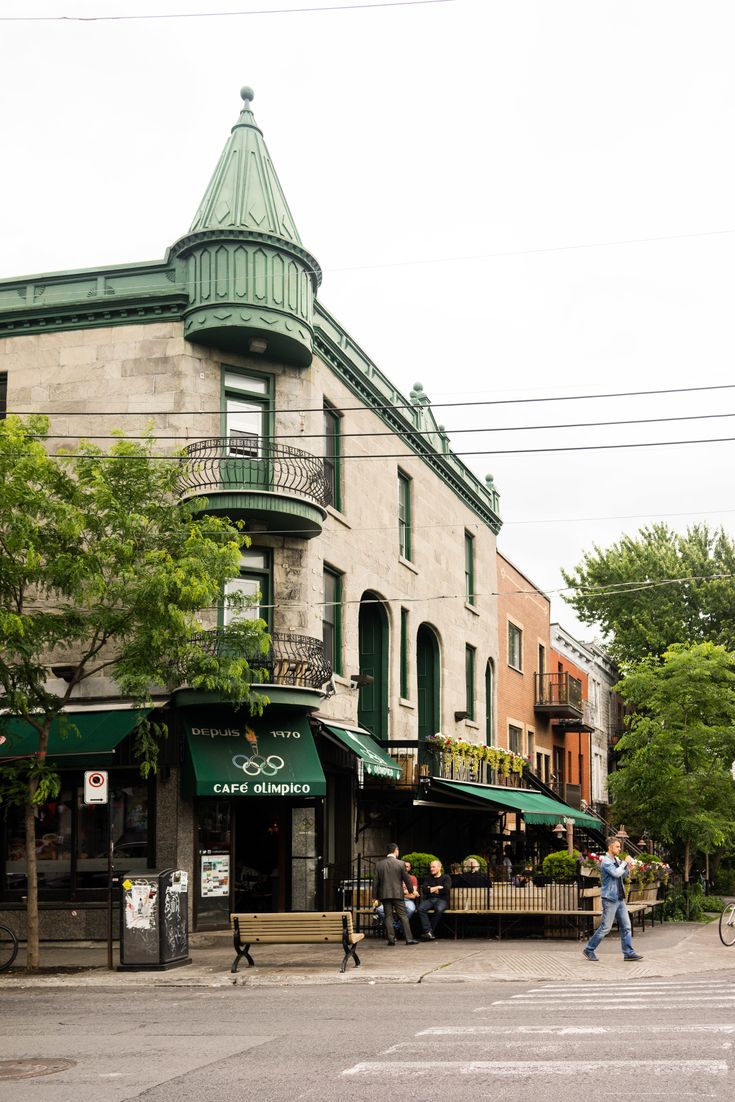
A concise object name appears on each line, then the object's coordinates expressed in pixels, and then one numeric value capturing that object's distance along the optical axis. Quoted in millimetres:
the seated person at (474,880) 21531
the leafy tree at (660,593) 49656
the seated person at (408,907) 20984
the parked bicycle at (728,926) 20828
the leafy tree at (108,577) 18078
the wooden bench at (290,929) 16578
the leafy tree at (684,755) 29312
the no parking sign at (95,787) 17844
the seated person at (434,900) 20953
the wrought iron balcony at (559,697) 41812
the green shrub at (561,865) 22094
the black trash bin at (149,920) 17250
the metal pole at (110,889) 17797
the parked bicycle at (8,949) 17844
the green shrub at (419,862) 23219
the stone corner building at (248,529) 21500
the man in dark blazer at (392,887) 20156
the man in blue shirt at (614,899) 17812
